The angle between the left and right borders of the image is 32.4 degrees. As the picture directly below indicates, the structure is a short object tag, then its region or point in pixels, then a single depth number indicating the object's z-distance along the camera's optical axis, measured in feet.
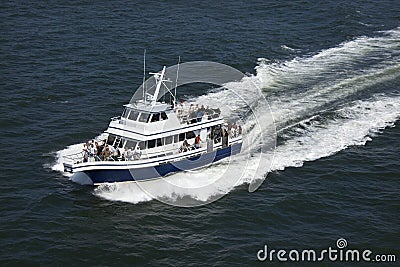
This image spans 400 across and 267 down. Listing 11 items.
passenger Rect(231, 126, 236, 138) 198.83
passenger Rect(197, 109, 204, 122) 192.75
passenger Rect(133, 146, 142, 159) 177.61
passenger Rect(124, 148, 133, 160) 176.86
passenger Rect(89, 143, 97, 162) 174.94
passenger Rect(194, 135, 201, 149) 189.26
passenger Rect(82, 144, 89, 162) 176.22
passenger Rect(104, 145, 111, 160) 176.35
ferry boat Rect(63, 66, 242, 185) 175.32
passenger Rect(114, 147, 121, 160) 176.86
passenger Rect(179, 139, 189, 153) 185.33
